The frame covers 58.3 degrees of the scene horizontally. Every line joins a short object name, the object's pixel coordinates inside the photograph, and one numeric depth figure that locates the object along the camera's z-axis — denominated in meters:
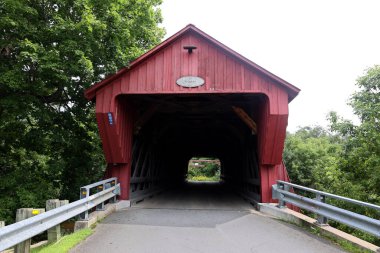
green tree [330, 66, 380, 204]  10.26
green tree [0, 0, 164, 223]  8.12
